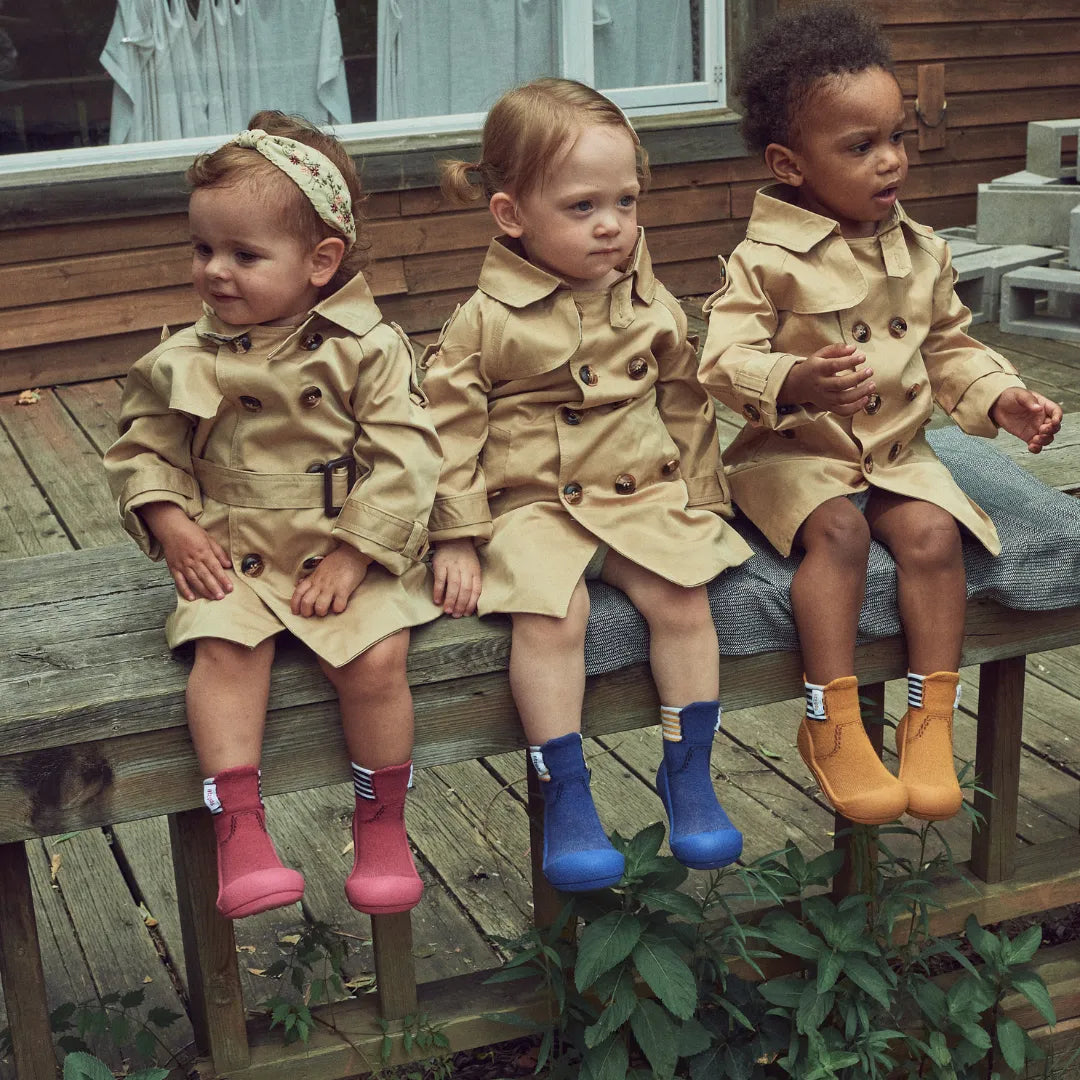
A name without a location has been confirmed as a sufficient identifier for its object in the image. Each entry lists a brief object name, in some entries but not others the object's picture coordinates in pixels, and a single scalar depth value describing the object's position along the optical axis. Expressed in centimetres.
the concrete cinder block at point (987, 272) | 577
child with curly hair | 196
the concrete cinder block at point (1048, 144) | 640
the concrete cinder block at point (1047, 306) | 548
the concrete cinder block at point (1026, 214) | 615
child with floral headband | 178
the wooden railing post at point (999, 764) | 219
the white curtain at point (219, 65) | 541
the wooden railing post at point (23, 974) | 183
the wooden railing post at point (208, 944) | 187
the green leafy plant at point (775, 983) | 191
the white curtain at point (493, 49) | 577
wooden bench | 173
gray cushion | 192
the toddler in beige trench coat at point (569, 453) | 186
